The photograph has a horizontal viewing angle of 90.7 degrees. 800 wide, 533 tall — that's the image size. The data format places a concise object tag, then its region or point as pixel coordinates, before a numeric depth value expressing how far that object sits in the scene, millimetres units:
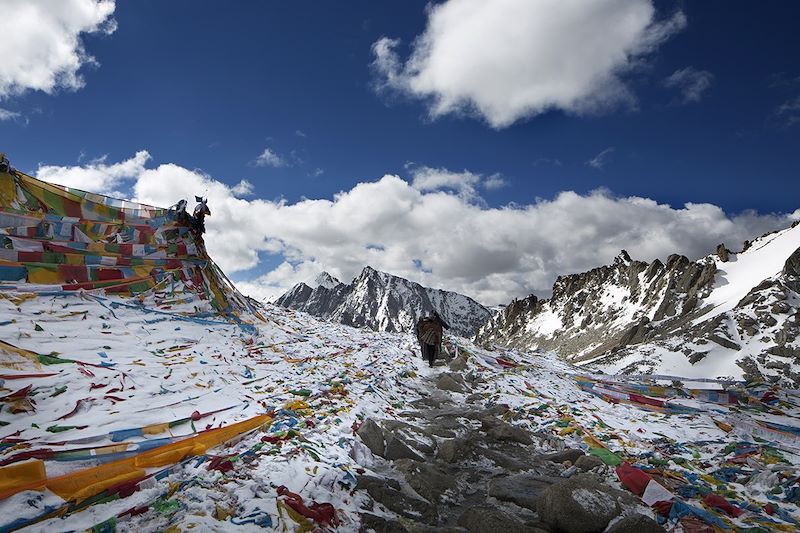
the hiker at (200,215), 19438
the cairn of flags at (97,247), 13242
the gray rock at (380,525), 4711
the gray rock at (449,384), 14280
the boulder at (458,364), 16578
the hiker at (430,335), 17547
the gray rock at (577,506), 5066
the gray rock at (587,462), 7241
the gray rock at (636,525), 4734
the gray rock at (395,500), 5426
